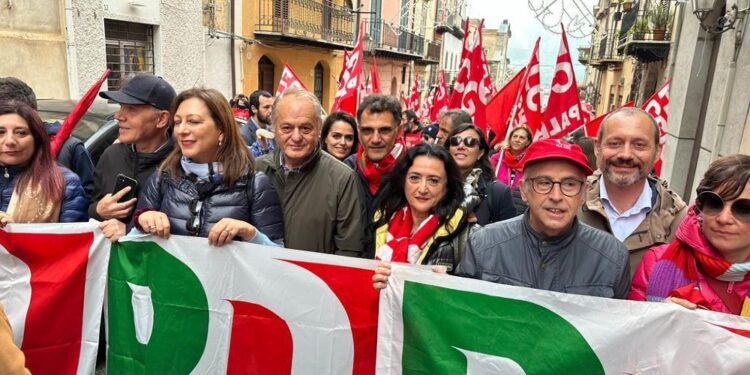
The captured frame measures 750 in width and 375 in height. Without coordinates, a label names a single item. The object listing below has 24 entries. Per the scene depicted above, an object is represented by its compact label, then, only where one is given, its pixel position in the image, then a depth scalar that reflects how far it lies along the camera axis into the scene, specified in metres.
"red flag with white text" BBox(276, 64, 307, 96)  6.40
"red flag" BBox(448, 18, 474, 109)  6.68
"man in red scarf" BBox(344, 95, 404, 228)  3.21
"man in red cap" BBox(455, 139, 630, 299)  1.98
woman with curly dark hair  2.39
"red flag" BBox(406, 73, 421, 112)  14.78
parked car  3.93
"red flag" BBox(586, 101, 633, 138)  6.04
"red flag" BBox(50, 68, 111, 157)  3.14
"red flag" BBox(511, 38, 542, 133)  5.59
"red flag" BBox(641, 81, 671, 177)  6.15
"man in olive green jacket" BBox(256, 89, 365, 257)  2.60
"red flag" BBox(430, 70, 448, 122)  11.28
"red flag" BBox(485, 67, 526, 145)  6.40
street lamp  6.31
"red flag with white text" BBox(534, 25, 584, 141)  5.20
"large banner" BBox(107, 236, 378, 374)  2.39
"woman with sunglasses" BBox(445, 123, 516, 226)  3.15
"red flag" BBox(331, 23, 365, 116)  6.44
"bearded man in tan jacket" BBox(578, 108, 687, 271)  2.51
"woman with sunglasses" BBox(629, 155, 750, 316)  1.87
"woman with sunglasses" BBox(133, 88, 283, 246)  2.38
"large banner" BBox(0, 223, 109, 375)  2.49
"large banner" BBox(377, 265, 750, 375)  1.93
